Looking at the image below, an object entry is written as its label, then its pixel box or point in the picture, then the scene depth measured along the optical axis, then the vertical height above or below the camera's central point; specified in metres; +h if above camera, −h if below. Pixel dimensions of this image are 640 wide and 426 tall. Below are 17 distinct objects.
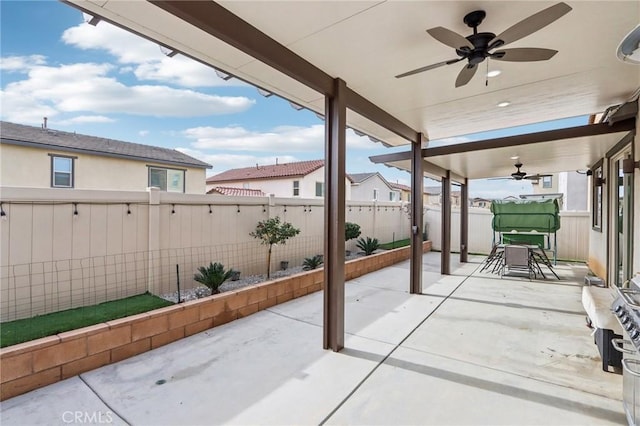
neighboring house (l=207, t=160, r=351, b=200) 15.34 +1.73
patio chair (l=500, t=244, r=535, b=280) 6.62 -1.01
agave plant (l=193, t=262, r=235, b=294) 4.13 -0.89
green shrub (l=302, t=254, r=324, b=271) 5.65 -0.96
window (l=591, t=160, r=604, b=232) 6.52 +0.34
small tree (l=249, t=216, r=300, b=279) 5.28 -0.36
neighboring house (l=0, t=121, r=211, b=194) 7.95 +1.46
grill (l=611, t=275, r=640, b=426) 1.71 -0.73
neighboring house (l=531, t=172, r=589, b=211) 14.36 +0.97
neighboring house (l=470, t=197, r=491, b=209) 24.16 +0.82
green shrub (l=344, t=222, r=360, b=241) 7.36 -0.47
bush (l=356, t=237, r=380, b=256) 7.72 -0.86
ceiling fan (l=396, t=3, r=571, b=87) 2.02 +1.25
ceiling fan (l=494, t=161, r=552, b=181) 8.19 +0.99
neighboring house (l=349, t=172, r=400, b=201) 19.56 +1.66
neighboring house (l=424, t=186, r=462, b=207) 25.78 +1.49
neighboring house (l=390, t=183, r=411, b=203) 24.40 +1.72
